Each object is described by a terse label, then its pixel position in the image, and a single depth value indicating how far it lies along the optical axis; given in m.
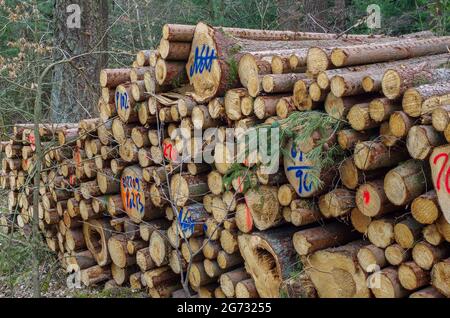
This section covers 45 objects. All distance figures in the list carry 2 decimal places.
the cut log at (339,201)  3.18
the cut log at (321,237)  3.29
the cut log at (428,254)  2.79
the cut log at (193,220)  4.00
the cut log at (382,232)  2.98
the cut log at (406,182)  2.85
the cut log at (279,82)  3.48
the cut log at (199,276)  4.08
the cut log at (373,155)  2.96
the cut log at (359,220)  3.19
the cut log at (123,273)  4.87
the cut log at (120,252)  4.72
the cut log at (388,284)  2.91
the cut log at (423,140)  2.72
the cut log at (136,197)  4.43
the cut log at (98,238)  4.96
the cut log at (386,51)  3.41
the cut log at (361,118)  3.06
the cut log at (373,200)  2.96
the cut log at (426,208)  2.73
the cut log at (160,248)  4.30
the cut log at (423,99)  2.81
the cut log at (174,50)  4.08
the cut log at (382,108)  2.98
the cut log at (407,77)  2.97
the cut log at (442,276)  2.73
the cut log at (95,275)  5.05
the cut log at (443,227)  2.72
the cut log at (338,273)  3.11
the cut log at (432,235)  2.78
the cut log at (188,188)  4.03
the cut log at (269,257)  3.40
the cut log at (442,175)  2.63
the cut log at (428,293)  2.80
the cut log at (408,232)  2.88
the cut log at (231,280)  3.76
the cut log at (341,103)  3.20
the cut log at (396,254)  2.92
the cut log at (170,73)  4.17
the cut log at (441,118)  2.64
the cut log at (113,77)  4.70
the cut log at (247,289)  3.63
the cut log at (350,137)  3.14
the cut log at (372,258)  3.00
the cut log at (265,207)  3.50
